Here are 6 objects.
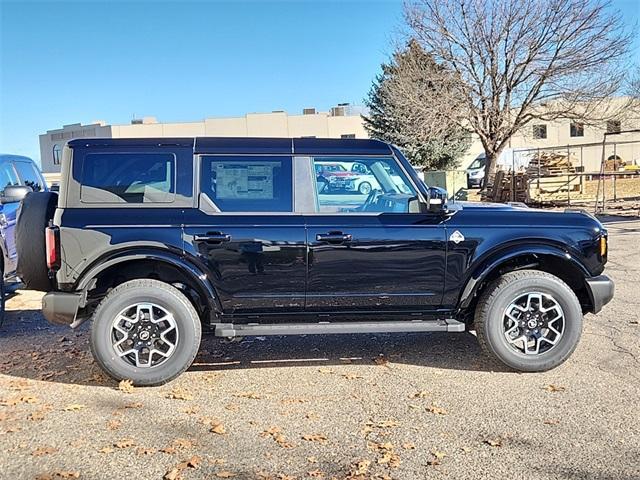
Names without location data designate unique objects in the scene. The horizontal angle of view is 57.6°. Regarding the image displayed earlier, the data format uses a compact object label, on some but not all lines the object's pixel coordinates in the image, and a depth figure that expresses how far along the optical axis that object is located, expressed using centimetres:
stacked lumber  2145
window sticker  471
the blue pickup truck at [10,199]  639
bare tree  2177
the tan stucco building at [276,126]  5253
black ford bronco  452
